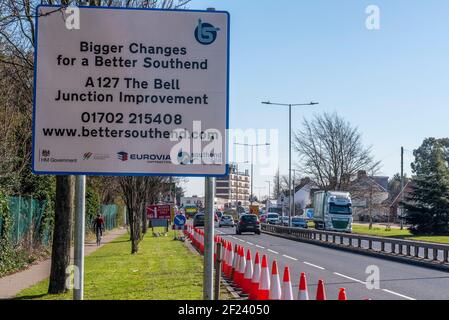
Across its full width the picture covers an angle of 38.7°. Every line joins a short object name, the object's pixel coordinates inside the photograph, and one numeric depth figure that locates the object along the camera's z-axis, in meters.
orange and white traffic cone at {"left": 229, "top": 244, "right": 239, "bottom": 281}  15.56
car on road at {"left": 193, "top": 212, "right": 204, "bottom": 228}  59.41
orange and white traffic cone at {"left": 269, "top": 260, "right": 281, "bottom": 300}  10.39
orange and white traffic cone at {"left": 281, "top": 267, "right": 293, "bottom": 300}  9.81
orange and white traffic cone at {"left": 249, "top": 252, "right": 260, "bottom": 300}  12.02
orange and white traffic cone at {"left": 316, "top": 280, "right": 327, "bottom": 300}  8.23
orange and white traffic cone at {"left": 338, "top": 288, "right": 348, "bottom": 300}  7.48
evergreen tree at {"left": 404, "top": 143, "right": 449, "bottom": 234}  49.06
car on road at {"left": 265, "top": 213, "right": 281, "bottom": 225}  75.30
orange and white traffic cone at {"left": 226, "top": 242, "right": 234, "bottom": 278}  16.74
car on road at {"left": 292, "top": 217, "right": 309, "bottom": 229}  62.69
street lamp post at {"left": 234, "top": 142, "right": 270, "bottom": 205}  68.65
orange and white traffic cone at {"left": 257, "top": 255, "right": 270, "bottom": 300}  10.93
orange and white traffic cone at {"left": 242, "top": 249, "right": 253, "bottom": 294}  13.65
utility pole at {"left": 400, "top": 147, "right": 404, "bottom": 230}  54.93
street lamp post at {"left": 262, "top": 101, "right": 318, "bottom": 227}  47.95
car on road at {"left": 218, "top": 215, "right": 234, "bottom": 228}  67.44
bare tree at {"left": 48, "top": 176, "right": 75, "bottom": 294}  12.75
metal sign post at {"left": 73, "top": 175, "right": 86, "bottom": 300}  6.10
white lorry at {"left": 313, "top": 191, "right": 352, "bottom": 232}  51.56
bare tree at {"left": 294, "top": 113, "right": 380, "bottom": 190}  60.19
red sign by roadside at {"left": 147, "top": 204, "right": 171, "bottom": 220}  33.22
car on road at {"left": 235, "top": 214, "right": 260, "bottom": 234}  47.06
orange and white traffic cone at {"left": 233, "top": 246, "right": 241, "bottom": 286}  15.02
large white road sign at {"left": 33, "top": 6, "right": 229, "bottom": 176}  6.24
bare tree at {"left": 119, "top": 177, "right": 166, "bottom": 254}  24.75
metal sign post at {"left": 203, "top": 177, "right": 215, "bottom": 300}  6.15
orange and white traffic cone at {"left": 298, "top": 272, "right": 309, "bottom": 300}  9.03
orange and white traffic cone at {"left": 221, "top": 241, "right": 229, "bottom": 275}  17.23
